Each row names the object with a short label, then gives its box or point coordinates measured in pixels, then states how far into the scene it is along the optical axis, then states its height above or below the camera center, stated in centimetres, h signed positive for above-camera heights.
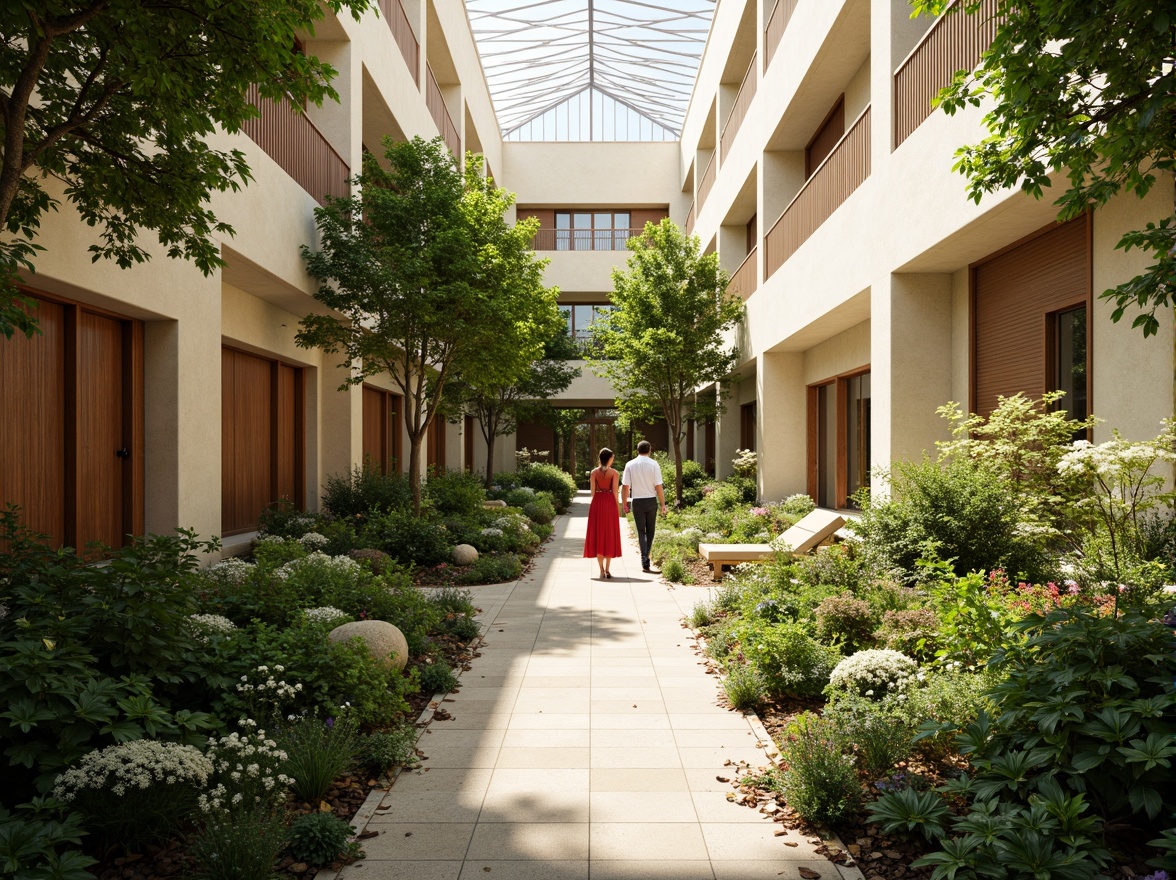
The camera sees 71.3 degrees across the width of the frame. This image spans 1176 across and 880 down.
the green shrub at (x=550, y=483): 2589 -140
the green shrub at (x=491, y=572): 1116 -183
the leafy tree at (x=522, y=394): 2286 +135
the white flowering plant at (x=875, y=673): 521 -150
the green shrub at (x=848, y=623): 640 -145
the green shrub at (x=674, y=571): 1130 -183
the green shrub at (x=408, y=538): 1159 -140
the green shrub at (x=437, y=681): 611 -180
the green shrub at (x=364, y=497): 1340 -93
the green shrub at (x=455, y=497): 1555 -110
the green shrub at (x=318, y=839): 356 -175
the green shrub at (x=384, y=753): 456 -176
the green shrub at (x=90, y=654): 341 -99
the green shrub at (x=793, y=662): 578 -160
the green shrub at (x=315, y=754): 412 -162
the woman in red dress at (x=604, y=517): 1180 -112
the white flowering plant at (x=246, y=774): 371 -160
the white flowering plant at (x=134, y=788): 336 -148
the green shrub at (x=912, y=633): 583 -143
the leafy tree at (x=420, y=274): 1212 +253
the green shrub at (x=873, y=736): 424 -160
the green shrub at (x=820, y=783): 386 -167
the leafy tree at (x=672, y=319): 1911 +285
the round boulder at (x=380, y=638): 585 -143
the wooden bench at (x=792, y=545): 1015 -137
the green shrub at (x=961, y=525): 707 -79
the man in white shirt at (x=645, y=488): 1231 -73
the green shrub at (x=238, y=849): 322 -163
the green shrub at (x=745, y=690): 566 -175
